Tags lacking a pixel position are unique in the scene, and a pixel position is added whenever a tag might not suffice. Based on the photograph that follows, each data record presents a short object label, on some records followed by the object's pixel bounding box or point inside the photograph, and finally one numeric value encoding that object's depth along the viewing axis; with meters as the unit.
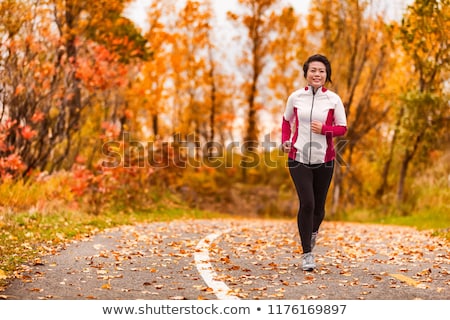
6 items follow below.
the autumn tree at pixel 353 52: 23.17
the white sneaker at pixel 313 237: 7.92
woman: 7.49
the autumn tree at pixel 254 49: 33.44
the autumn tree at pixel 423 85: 20.14
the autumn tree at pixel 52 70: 15.08
